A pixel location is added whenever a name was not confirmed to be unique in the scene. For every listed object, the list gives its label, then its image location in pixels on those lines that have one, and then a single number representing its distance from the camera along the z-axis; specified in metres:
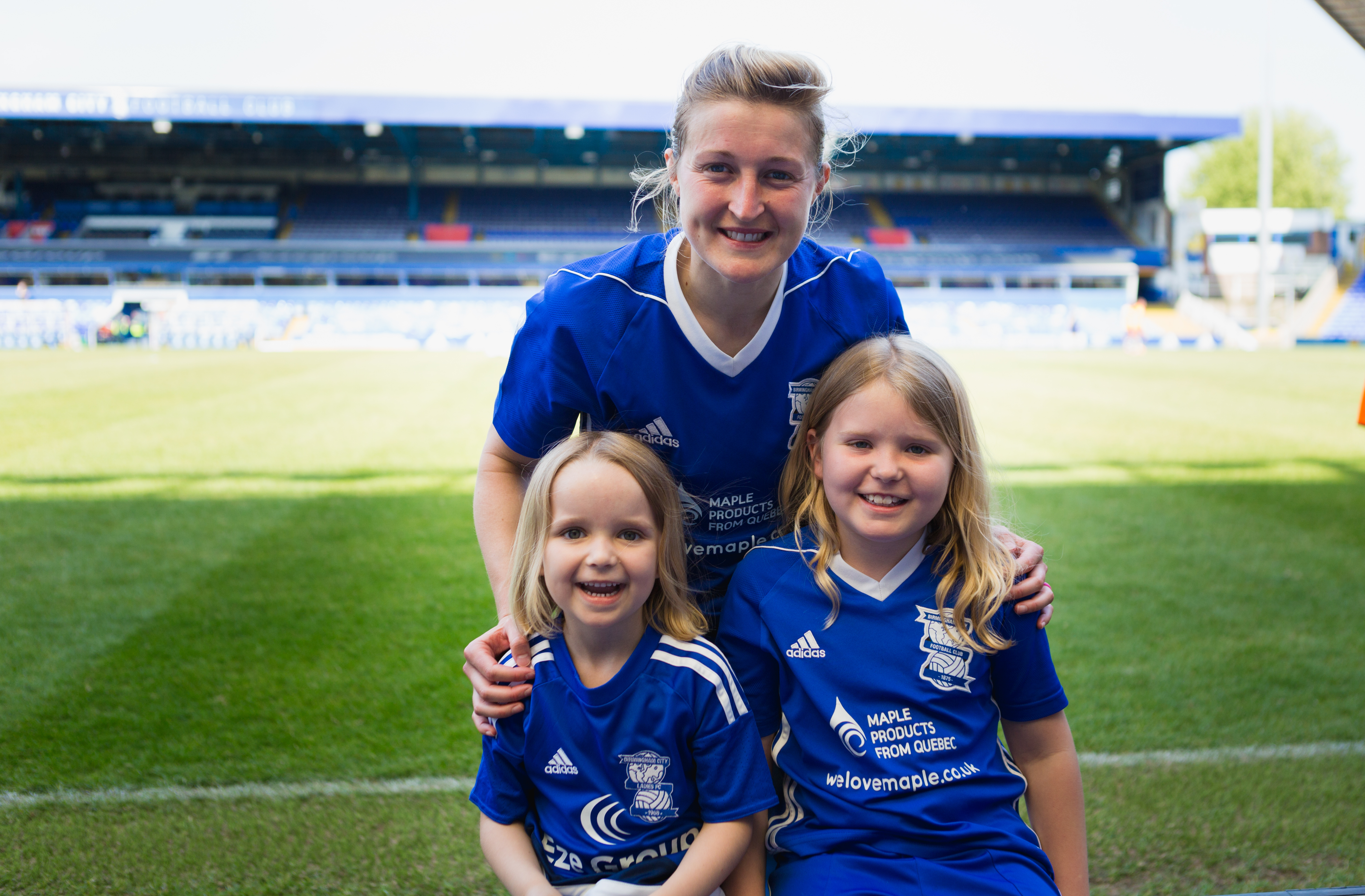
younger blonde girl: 1.64
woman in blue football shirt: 1.74
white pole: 28.00
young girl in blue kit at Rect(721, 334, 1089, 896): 1.63
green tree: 55.72
